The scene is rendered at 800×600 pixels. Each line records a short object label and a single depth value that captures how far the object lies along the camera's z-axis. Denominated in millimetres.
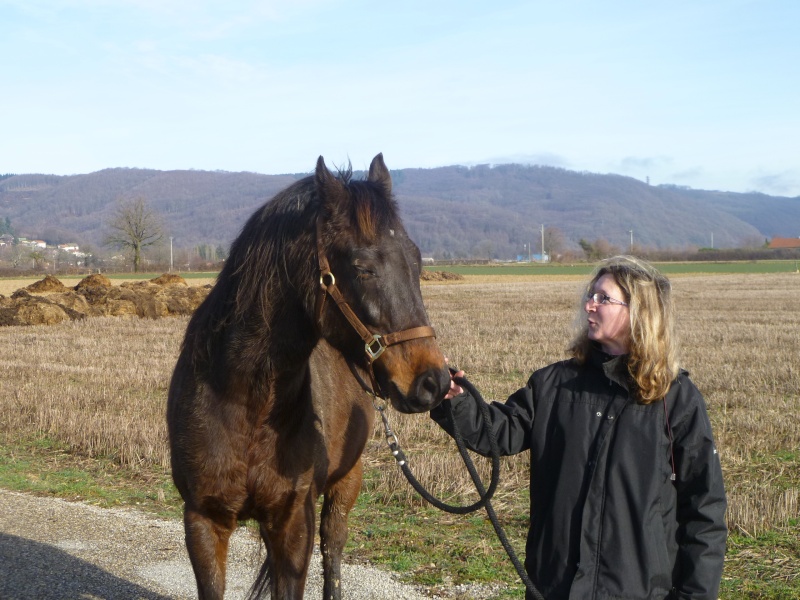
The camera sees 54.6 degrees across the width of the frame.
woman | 2848
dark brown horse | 3076
